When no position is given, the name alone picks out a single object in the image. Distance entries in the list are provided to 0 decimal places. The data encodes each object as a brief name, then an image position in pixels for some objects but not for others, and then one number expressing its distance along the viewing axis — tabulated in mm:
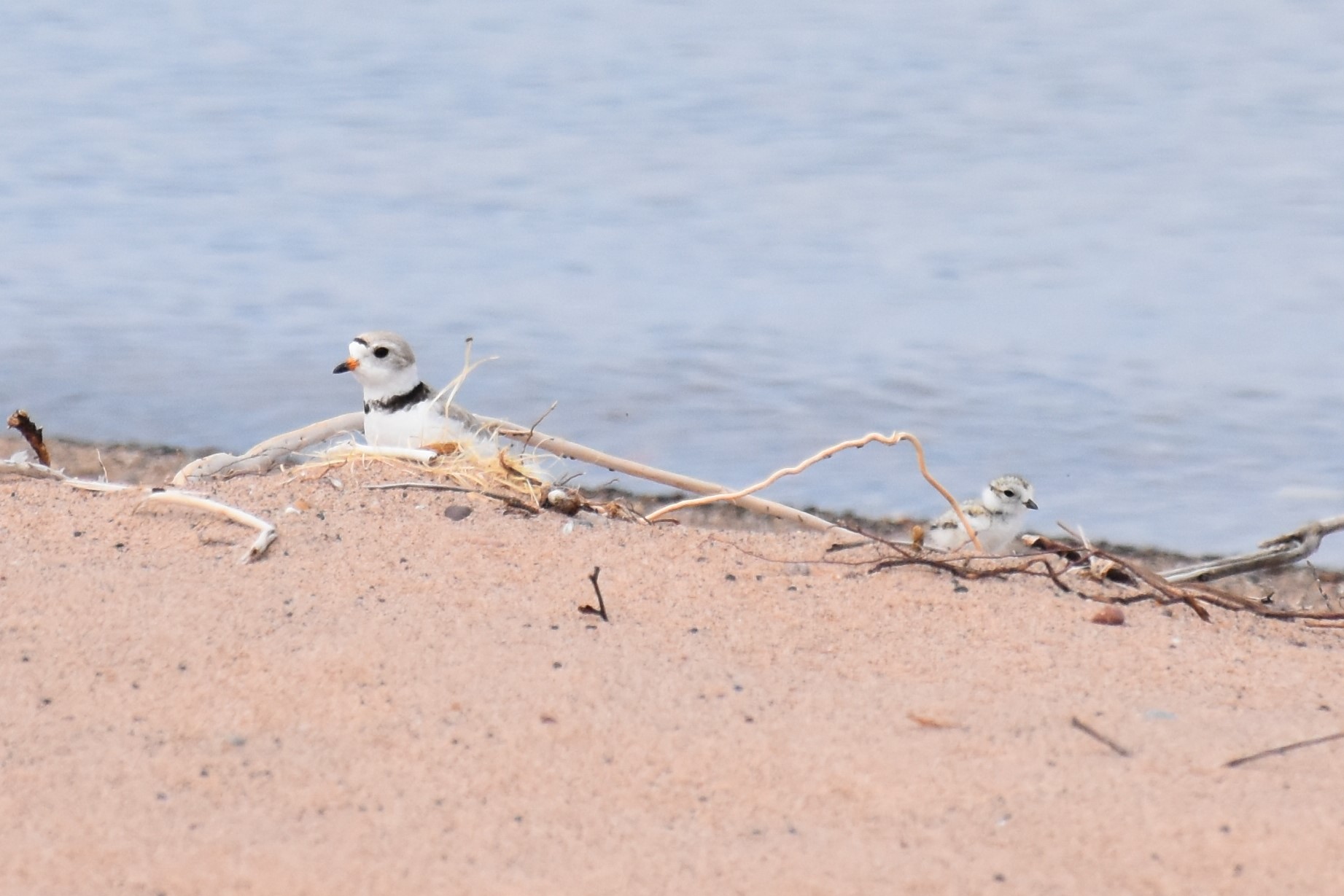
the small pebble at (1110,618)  8555
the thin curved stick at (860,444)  8778
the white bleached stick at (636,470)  10602
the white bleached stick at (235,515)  8859
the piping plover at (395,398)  11328
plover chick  12047
